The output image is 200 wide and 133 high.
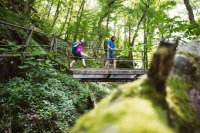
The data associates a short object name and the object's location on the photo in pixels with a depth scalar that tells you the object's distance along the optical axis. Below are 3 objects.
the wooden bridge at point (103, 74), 7.00
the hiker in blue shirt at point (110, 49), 7.86
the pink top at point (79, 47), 7.76
